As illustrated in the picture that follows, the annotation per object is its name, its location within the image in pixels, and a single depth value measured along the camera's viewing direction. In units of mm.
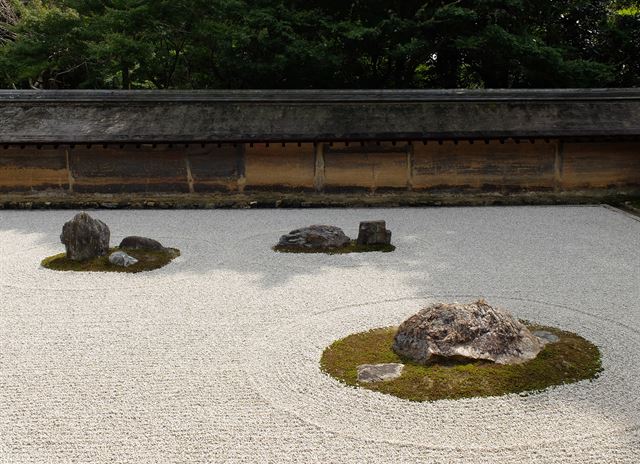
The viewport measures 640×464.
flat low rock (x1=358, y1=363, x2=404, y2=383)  6337
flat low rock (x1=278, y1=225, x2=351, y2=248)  12484
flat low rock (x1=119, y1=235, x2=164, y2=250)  12227
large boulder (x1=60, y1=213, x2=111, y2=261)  11555
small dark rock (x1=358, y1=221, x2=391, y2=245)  12555
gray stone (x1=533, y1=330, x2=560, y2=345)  7184
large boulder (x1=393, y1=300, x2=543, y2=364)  6508
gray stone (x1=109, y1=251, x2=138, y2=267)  11219
